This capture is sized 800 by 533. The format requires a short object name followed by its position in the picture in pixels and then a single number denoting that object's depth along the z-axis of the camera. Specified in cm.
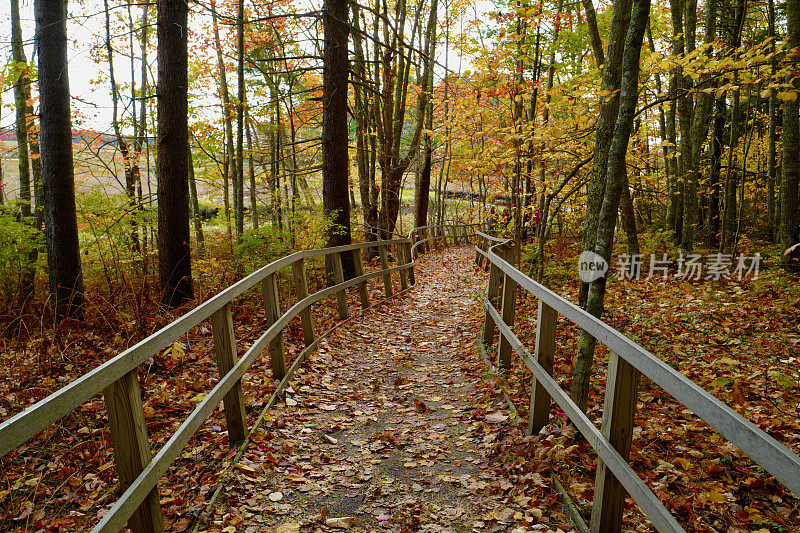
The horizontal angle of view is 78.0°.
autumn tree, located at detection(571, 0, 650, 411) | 417
